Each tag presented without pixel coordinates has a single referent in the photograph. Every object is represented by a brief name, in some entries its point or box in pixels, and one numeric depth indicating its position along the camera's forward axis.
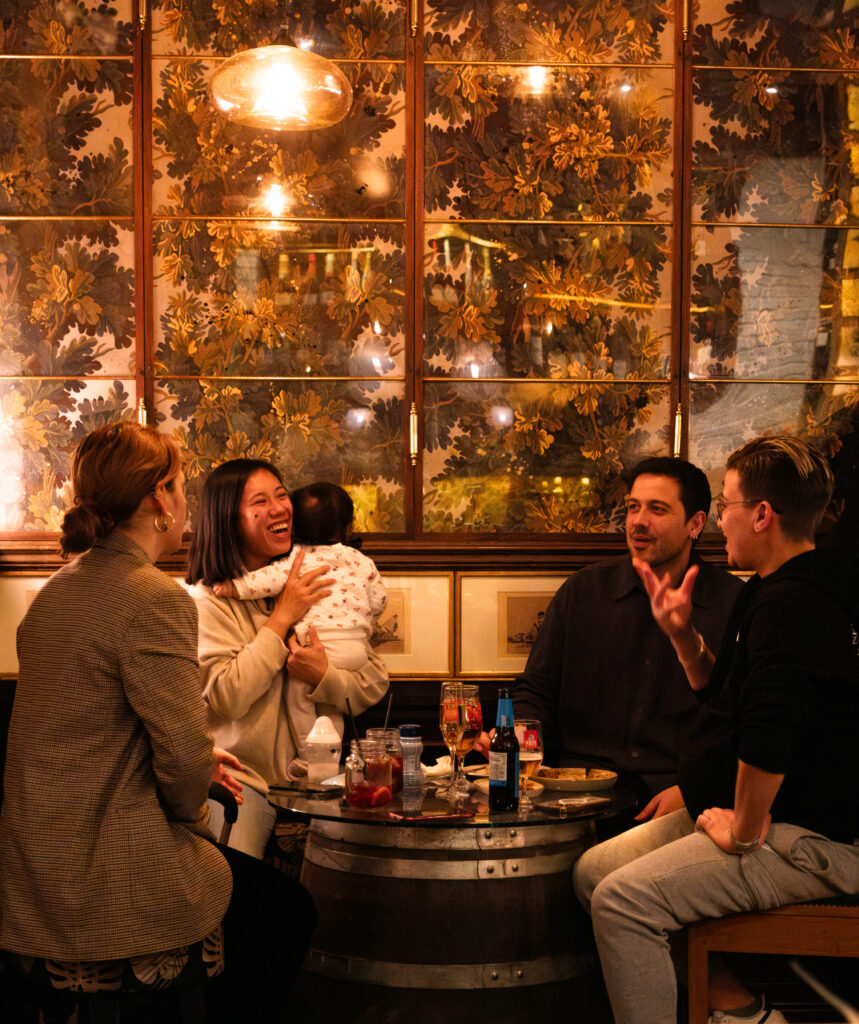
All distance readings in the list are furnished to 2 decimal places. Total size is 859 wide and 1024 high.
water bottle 2.78
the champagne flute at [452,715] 2.84
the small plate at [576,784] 2.89
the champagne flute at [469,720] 2.84
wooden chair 2.54
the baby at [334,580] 3.41
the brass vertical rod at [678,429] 4.47
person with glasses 2.40
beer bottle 2.66
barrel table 2.54
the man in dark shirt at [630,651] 3.44
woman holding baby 3.18
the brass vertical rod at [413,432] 4.41
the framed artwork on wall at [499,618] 4.42
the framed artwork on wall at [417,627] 4.39
